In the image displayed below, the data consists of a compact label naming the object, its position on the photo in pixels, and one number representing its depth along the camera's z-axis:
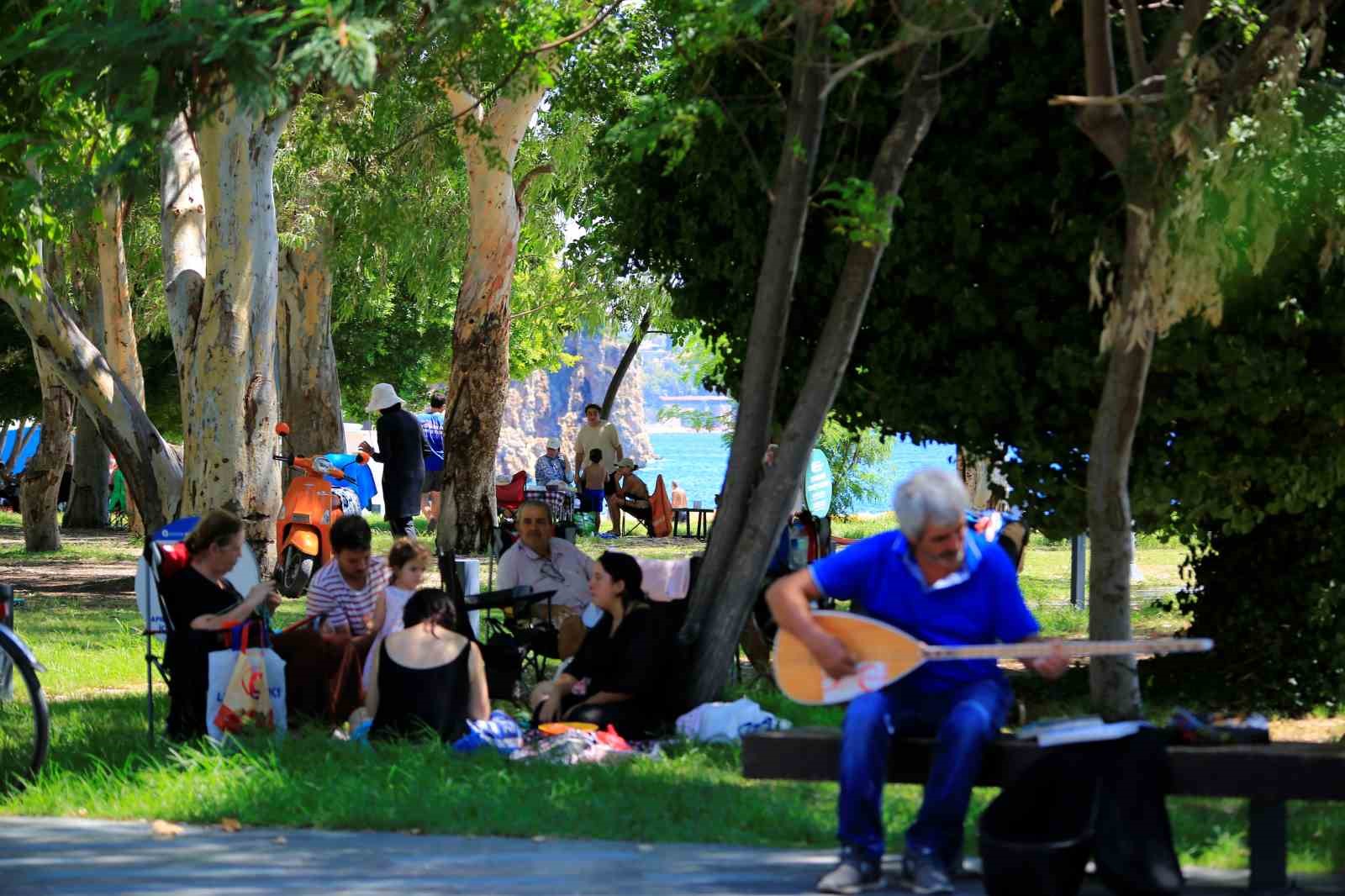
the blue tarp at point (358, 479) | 21.72
